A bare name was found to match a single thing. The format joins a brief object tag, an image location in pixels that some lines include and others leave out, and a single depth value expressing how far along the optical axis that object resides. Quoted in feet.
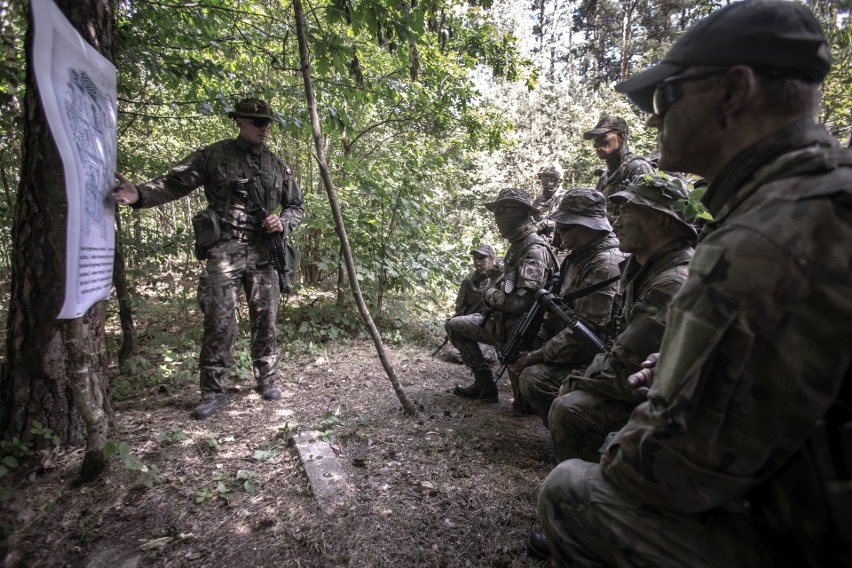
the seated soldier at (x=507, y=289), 12.92
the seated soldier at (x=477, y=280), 19.54
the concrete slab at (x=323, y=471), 7.91
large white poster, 4.37
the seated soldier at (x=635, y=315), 7.30
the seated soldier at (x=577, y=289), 10.26
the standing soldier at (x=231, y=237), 11.44
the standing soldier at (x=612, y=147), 15.75
